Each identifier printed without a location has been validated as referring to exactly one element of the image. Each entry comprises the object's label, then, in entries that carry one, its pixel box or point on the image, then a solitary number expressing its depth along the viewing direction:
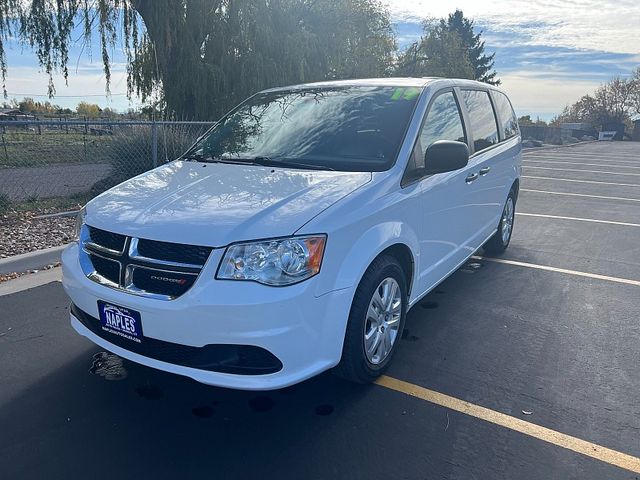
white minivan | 2.63
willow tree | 10.71
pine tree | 62.41
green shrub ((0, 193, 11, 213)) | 7.68
